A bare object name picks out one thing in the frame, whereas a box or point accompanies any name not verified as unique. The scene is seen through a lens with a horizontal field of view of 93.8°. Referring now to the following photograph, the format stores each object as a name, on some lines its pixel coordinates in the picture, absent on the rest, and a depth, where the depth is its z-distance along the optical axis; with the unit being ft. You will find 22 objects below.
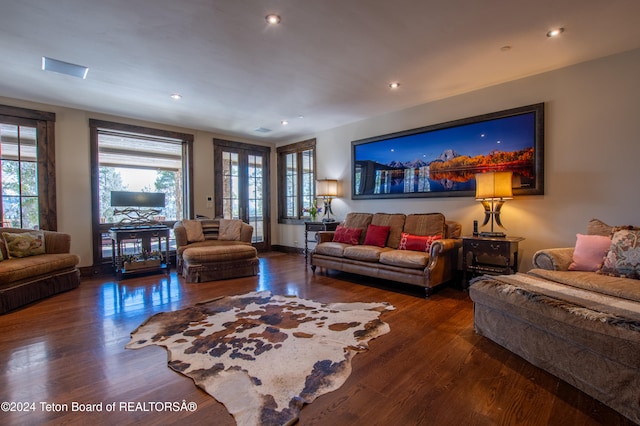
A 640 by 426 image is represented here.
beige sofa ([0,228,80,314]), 10.66
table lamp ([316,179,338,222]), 18.88
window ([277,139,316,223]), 21.77
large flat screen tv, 15.97
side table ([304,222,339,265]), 18.48
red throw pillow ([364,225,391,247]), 14.79
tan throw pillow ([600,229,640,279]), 8.07
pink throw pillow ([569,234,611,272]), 8.85
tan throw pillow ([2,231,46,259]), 12.41
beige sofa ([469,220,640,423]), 5.33
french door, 21.08
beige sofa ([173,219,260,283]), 14.65
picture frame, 12.02
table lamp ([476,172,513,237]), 11.54
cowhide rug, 5.73
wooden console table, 15.53
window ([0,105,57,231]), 14.23
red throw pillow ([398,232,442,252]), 12.92
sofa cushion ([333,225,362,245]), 15.67
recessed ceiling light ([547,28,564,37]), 8.80
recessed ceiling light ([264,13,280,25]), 8.03
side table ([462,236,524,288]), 11.38
